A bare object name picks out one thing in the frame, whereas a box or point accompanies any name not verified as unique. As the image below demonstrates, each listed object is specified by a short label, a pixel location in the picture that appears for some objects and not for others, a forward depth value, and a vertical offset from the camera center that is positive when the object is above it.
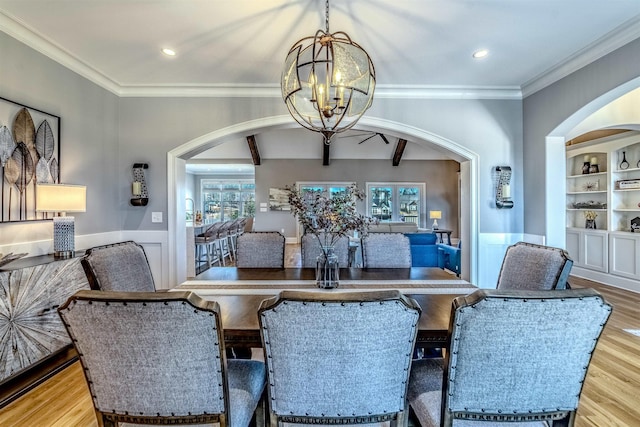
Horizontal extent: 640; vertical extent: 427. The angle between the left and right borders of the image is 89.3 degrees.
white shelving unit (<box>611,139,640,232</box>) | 5.02 +0.32
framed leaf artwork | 2.52 +0.50
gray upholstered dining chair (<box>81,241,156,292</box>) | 1.85 -0.33
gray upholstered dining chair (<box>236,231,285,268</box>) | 2.95 -0.35
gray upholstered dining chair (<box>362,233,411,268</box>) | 2.89 -0.35
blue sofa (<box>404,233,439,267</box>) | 4.83 -0.54
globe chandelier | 2.08 +0.85
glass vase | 2.19 -0.39
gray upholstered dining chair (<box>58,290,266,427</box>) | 1.06 -0.49
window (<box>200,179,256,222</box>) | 13.09 +0.59
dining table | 1.47 -0.51
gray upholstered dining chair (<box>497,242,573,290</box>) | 1.96 -0.37
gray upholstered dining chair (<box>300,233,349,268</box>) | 2.95 -0.34
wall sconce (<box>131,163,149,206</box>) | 3.92 +0.35
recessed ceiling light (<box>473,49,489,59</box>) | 3.01 +1.49
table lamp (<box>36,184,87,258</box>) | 2.63 +0.07
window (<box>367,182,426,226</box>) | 10.23 +0.35
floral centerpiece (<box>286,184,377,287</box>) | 2.13 -0.04
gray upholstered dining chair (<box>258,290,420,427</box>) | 1.04 -0.49
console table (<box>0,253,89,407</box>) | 2.17 -0.75
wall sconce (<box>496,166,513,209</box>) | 3.92 +0.32
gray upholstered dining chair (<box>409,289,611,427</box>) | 1.07 -0.50
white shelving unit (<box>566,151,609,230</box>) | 5.51 +0.36
